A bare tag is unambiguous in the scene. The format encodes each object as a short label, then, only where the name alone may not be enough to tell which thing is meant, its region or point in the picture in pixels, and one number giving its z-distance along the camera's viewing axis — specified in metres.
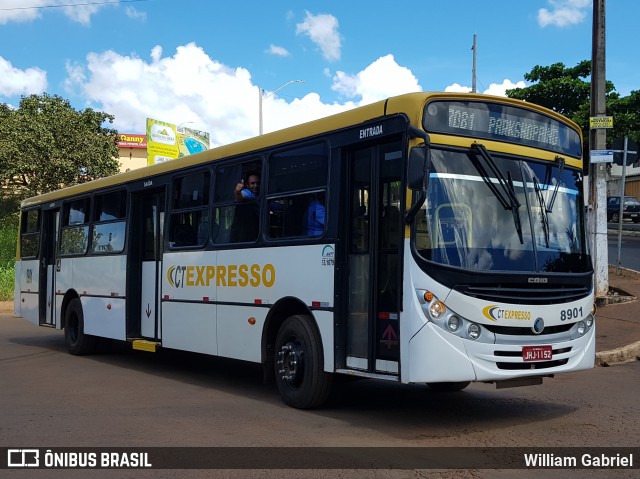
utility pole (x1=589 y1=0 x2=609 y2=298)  14.84
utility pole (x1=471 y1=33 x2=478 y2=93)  35.97
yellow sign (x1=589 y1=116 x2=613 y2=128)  14.44
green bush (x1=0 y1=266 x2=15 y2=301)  25.34
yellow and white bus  6.62
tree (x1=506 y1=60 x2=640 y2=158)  41.38
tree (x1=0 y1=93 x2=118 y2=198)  30.11
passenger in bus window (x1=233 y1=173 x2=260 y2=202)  8.86
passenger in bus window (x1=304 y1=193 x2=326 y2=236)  7.80
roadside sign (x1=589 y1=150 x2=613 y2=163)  14.30
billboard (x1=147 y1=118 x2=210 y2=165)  37.56
